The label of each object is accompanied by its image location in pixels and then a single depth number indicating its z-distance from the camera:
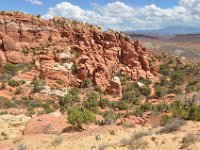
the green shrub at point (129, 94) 44.19
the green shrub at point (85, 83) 48.25
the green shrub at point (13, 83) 43.94
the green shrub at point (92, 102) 37.83
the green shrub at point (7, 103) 36.14
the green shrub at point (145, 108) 35.55
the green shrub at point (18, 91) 42.12
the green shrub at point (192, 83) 50.03
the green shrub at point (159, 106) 33.54
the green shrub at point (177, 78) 52.74
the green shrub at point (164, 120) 18.71
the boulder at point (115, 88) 46.44
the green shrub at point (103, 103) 41.28
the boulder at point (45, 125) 21.03
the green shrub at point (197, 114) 18.62
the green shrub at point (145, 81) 52.32
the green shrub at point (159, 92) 46.91
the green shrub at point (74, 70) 49.94
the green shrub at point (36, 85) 41.97
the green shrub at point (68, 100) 38.02
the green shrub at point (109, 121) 22.33
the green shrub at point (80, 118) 21.19
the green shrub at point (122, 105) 40.53
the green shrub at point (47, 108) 33.12
